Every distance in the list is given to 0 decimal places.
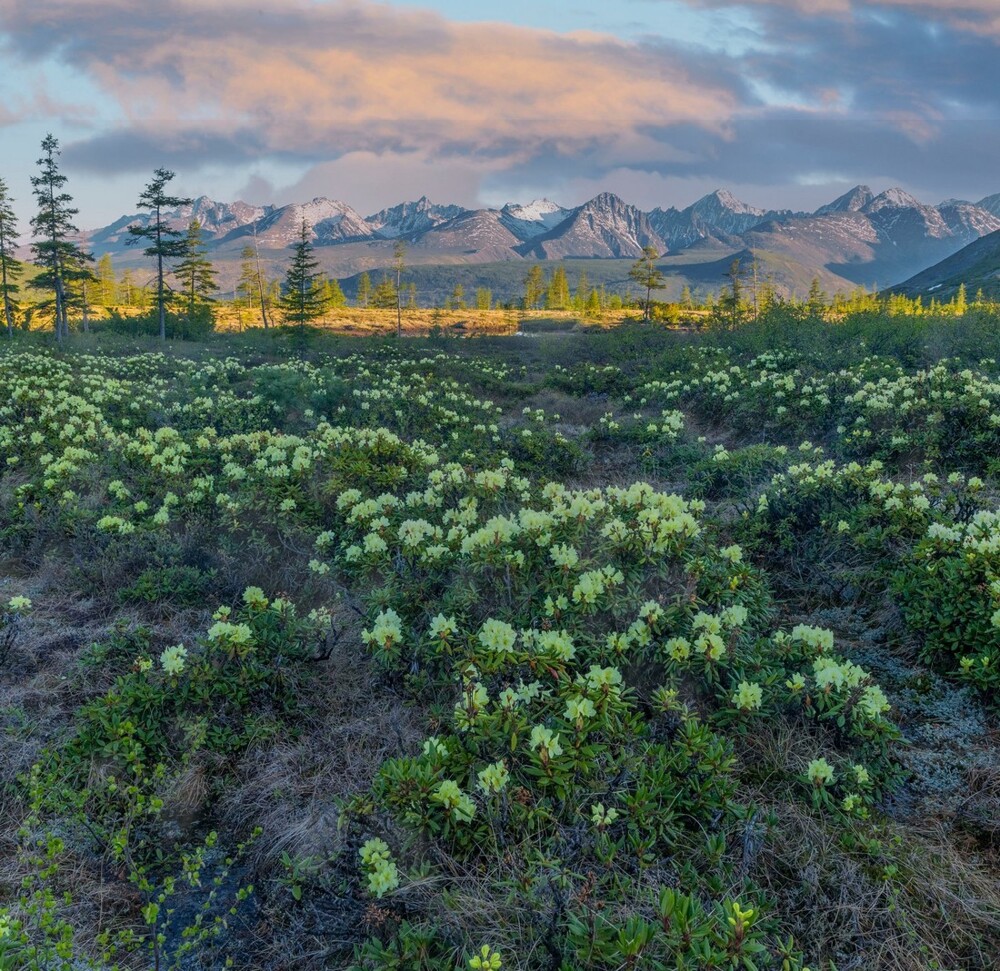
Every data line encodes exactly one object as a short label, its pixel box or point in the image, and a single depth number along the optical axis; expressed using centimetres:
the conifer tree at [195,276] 4075
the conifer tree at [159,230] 3444
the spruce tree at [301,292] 3284
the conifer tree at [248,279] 6059
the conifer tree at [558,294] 10138
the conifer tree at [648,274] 5478
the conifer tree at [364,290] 10358
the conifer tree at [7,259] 3378
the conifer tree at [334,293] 7696
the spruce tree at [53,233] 3066
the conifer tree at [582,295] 9581
